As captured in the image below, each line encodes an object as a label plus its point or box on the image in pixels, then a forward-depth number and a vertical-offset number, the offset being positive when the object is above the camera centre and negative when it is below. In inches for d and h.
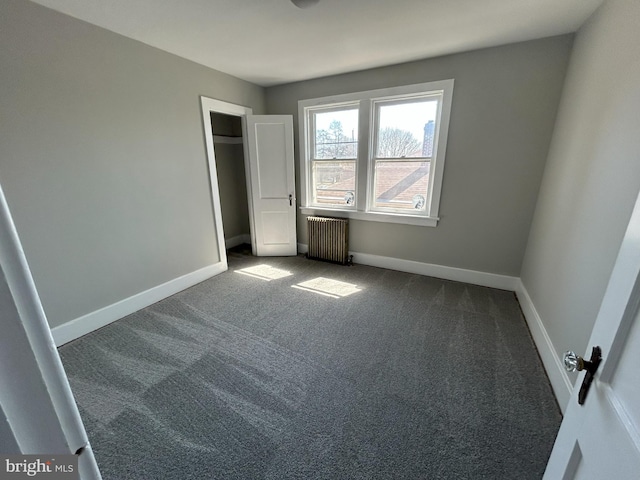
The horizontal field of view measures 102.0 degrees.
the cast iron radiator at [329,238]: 144.9 -39.7
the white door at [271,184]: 142.2 -9.8
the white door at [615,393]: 20.9 -19.3
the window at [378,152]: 118.6 +7.2
